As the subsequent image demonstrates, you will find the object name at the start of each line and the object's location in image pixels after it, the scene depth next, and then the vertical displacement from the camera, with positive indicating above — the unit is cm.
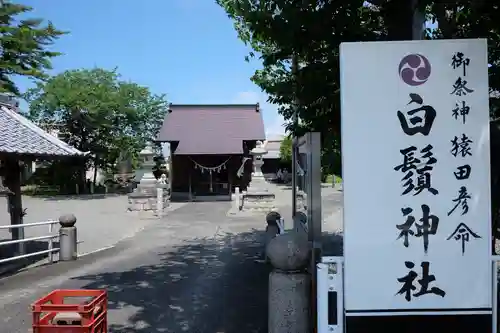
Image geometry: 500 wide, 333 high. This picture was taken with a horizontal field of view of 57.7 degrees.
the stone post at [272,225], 942 -109
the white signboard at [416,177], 369 -4
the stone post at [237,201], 2119 -132
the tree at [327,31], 524 +170
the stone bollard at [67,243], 1058 -162
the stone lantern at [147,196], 2088 -105
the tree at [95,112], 3073 +434
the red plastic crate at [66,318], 366 -120
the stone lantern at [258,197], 2108 -114
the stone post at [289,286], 433 -109
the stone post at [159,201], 2019 -125
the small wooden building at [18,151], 999 +53
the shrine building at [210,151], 2873 +137
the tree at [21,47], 1262 +364
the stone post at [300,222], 521 -62
